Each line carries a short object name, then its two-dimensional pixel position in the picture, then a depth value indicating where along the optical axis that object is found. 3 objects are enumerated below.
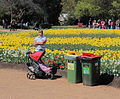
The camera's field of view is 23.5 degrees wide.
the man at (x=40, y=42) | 9.12
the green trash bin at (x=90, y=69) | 7.55
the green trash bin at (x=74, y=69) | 7.92
